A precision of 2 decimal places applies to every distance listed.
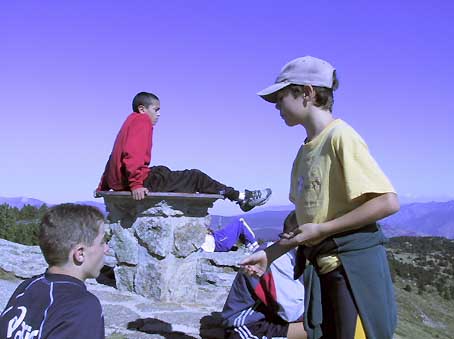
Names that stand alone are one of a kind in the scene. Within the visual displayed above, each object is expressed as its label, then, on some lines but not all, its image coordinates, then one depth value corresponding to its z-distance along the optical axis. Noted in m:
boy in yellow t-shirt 2.03
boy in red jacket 5.20
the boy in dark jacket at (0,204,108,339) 1.78
